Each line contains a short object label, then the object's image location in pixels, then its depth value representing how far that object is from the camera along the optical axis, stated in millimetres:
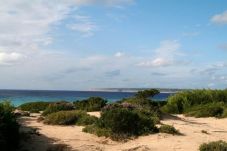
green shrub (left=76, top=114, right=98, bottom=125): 12459
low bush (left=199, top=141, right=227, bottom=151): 9029
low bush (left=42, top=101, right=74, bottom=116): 14624
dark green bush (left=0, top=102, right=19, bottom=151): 8534
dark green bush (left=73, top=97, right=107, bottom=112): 15926
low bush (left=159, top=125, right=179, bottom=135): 11033
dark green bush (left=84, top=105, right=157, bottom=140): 10862
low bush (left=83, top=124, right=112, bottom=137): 10814
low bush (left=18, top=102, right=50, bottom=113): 18490
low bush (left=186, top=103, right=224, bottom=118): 17507
